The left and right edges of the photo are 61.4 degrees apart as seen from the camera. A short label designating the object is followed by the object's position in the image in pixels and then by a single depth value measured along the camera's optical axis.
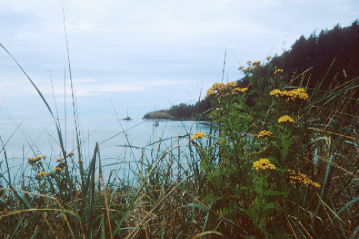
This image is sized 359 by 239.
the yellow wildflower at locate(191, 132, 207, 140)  1.58
